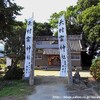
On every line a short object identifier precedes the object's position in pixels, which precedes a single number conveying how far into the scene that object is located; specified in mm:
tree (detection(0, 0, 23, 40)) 8684
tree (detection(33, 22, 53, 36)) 18026
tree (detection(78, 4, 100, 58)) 13804
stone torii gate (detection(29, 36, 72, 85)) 7636
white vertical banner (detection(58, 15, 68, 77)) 7531
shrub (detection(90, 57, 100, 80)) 8312
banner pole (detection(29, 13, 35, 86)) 7385
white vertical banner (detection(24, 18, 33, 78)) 7636
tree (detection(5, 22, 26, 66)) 9493
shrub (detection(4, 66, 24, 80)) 8451
